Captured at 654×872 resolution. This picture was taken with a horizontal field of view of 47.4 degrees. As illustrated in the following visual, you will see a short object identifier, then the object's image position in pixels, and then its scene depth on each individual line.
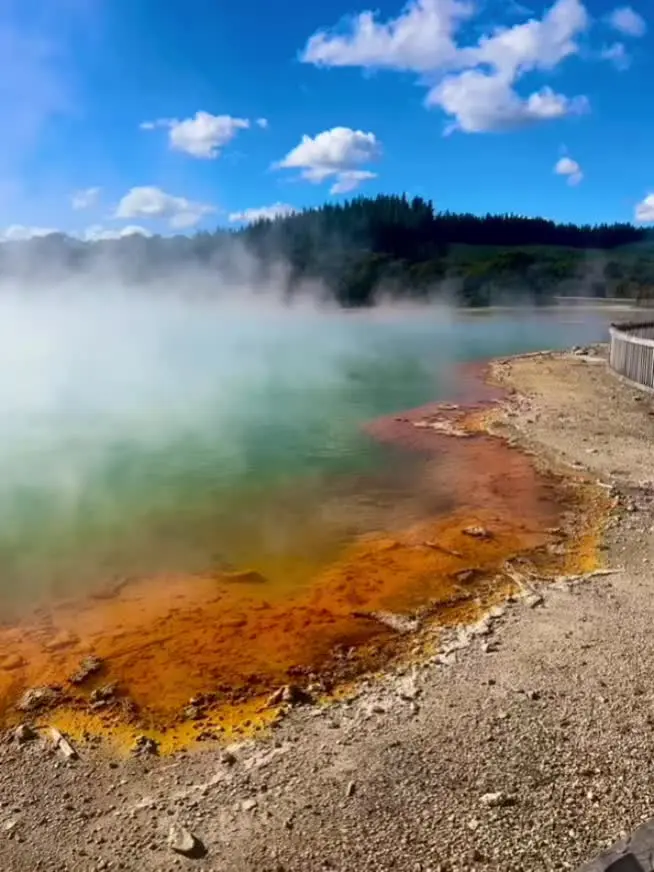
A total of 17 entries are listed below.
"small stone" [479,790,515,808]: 3.60
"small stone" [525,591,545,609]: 6.06
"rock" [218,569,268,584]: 7.09
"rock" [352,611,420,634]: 5.94
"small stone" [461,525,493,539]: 8.06
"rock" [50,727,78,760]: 4.34
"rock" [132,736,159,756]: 4.36
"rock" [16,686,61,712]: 4.93
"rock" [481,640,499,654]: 5.28
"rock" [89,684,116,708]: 4.96
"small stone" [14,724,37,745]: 4.51
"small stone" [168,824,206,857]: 3.42
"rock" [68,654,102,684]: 5.30
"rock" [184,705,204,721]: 4.76
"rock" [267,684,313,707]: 4.84
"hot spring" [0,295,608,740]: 5.93
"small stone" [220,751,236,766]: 4.15
